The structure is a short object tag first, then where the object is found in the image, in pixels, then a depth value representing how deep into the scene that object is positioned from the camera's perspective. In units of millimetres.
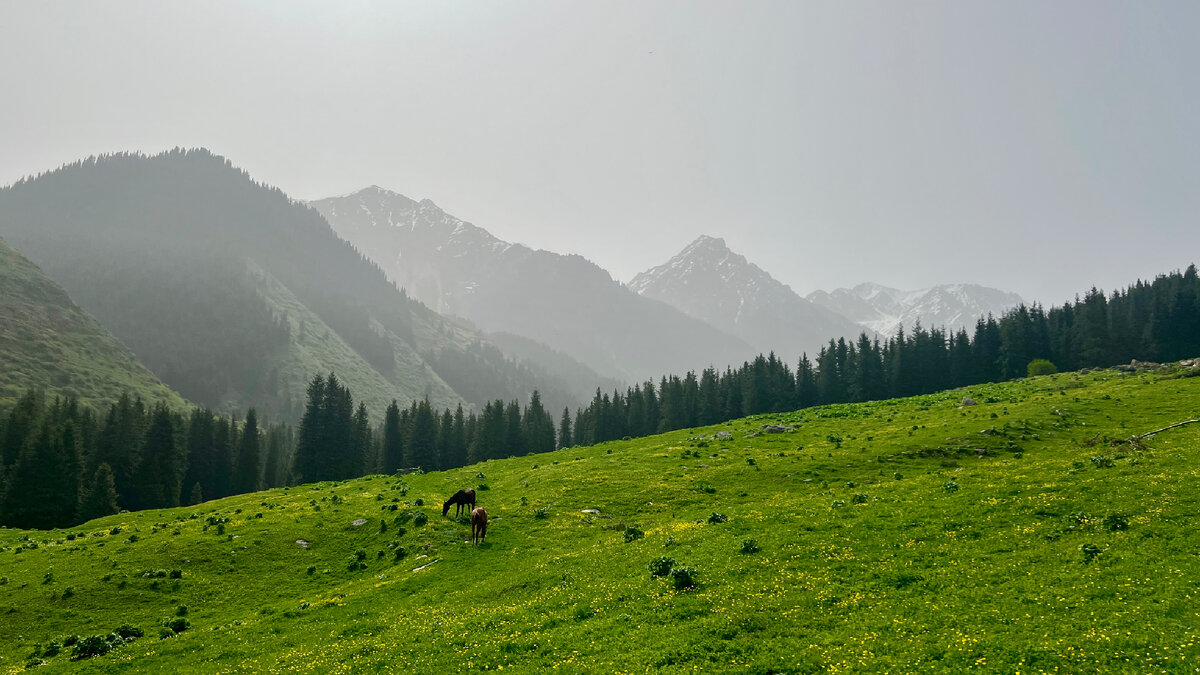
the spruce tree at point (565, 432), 162250
